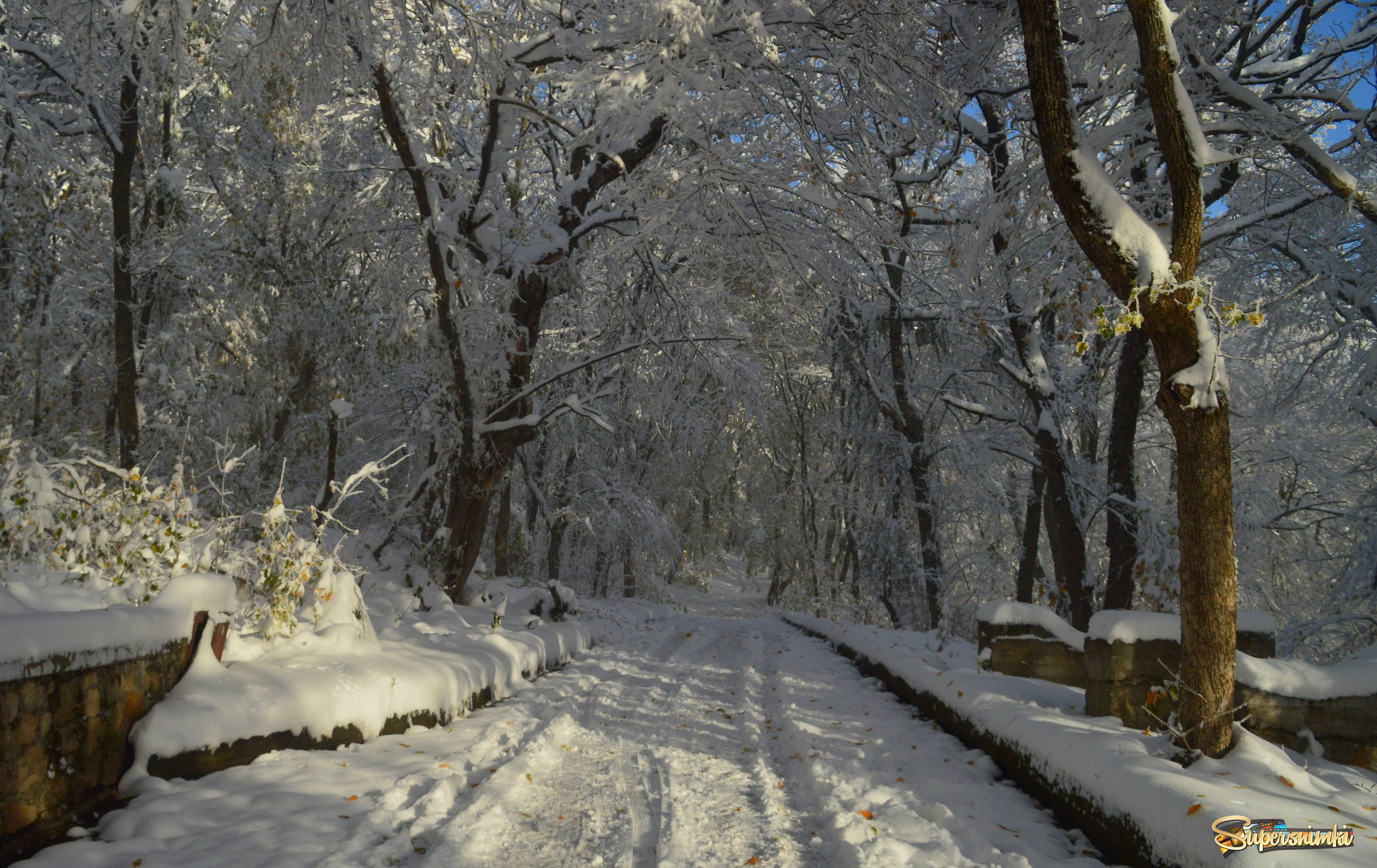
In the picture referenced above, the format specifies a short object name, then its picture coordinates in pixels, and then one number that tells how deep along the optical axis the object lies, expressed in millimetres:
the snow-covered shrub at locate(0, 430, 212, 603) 5188
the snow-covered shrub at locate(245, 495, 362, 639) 5637
